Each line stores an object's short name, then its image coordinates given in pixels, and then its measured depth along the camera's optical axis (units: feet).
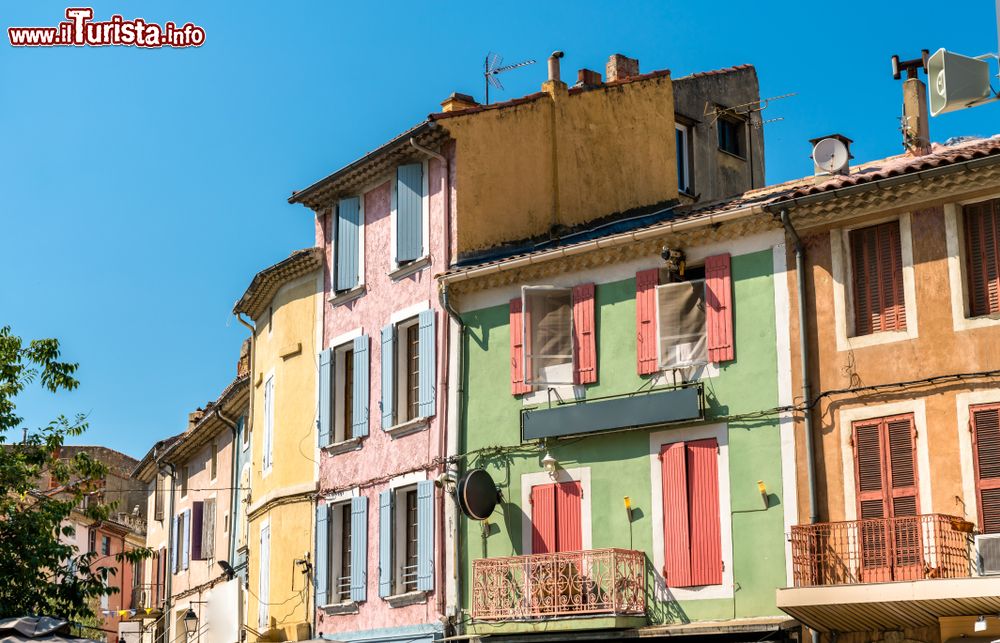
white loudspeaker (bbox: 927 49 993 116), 37.35
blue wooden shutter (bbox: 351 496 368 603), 86.02
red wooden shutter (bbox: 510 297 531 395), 78.18
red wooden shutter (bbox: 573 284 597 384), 75.36
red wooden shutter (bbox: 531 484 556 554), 75.15
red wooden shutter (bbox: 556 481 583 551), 74.08
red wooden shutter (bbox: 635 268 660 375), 72.84
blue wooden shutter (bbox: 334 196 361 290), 92.27
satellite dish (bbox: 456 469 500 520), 75.46
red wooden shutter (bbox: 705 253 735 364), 70.03
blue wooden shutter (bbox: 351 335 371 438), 88.48
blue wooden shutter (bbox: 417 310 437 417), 83.15
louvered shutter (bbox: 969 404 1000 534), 60.03
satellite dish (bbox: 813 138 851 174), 70.47
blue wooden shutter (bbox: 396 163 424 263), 86.79
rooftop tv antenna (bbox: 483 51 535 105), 96.58
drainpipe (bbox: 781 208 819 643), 65.10
